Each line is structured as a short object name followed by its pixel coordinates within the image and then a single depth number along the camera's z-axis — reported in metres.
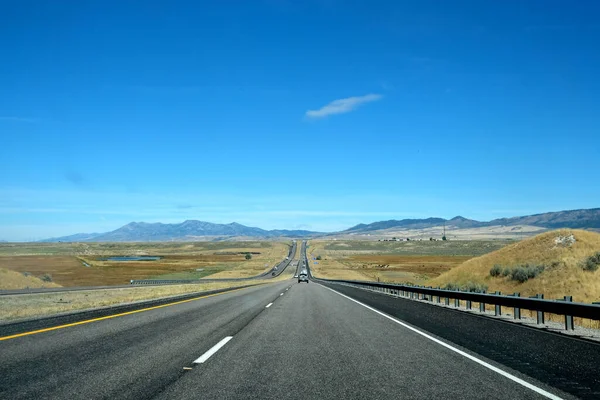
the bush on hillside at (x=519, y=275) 36.25
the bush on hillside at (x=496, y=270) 40.49
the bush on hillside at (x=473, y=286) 36.10
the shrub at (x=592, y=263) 32.88
